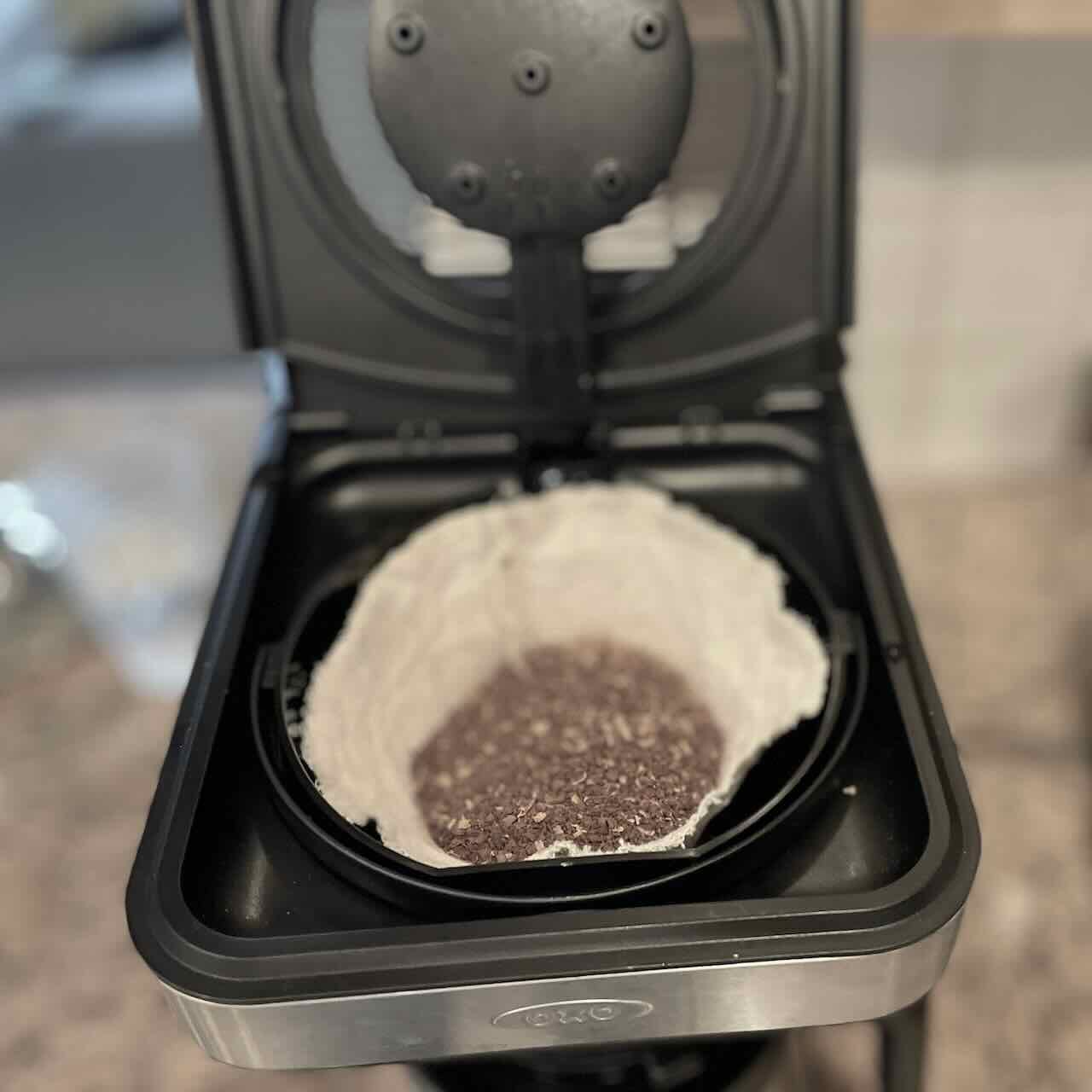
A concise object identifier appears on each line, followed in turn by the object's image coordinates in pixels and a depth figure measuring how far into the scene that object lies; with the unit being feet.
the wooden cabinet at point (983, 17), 2.43
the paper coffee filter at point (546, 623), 1.78
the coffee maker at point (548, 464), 1.42
